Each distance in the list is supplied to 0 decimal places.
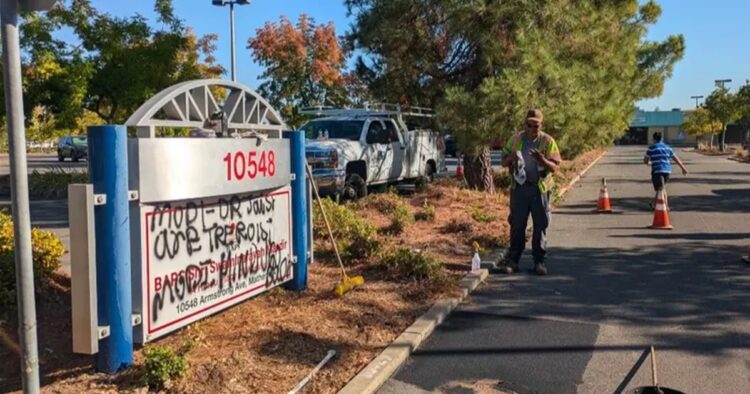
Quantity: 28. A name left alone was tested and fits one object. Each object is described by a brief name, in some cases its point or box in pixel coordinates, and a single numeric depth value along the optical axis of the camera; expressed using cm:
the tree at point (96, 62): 1445
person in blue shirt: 1275
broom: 638
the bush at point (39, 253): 554
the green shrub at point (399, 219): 980
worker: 749
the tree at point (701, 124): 6078
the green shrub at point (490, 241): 905
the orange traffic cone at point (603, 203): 1352
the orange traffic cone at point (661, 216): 1125
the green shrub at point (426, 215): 1102
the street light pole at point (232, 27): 2154
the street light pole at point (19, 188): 275
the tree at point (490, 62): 1202
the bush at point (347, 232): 793
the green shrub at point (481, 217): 1091
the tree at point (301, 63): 3003
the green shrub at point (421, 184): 1546
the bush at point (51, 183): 1862
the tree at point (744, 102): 4703
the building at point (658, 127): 9138
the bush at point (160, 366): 408
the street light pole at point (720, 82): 6018
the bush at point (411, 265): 700
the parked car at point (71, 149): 4181
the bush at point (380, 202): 1162
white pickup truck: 1335
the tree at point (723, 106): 5262
